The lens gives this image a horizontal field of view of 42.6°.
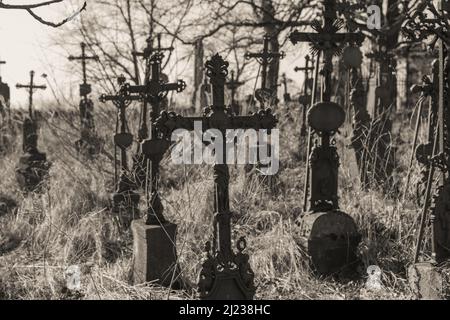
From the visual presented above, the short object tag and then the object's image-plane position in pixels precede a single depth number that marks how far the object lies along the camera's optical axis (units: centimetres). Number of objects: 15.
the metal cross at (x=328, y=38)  584
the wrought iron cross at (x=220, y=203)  425
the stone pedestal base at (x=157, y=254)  548
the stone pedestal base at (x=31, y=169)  1032
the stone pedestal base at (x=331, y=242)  559
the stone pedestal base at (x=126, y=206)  723
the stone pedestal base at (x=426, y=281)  433
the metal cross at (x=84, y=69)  1126
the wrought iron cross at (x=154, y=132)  550
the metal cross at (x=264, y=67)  898
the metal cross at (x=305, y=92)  1151
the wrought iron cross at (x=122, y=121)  760
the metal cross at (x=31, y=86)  1227
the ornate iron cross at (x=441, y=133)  452
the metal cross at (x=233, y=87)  1030
